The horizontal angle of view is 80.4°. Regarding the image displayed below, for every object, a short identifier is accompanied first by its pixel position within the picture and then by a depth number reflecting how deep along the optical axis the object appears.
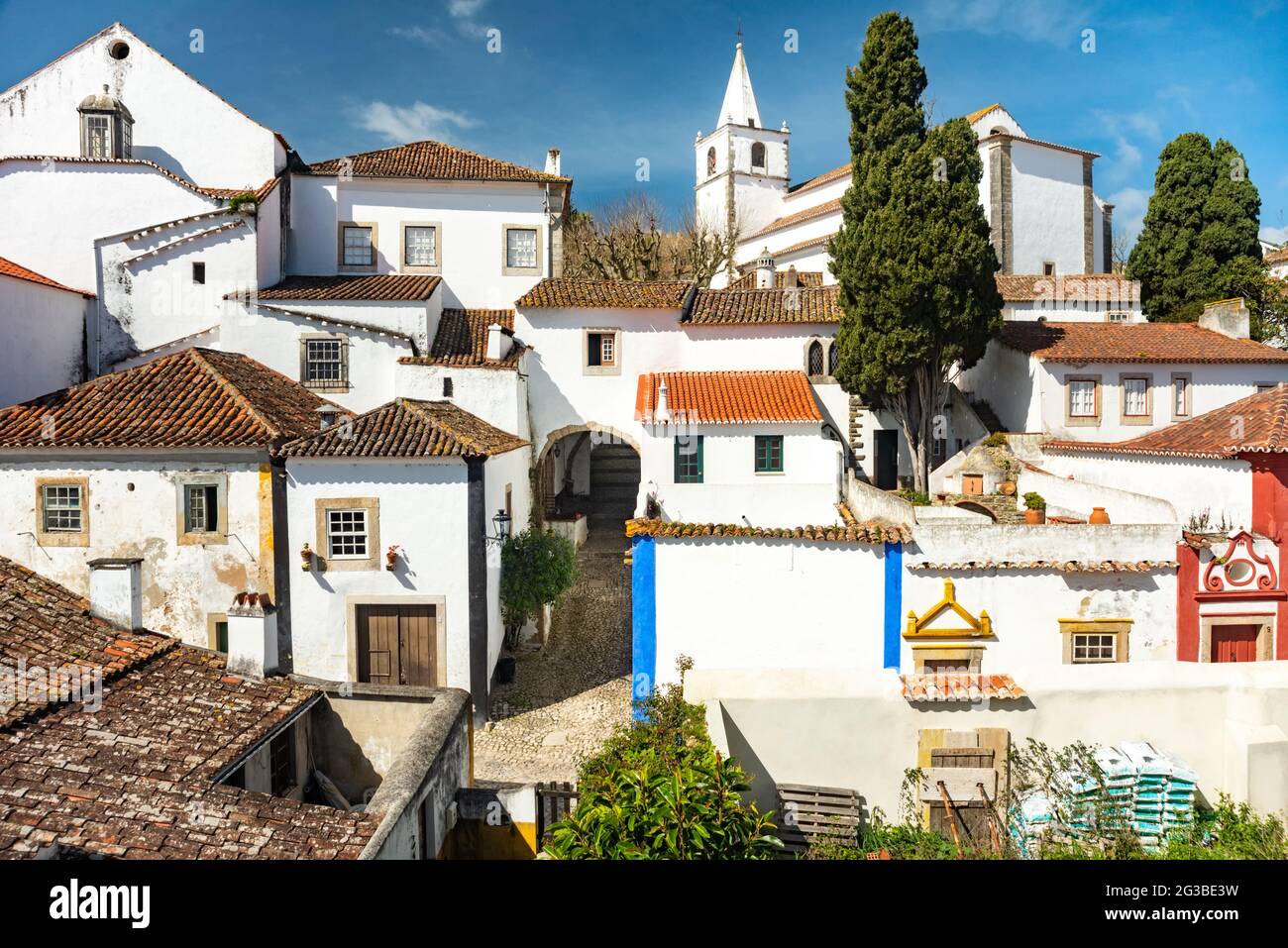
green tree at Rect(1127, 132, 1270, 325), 27.22
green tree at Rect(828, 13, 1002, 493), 19.56
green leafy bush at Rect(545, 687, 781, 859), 5.53
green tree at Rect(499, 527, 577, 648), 15.41
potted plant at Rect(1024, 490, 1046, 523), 14.43
